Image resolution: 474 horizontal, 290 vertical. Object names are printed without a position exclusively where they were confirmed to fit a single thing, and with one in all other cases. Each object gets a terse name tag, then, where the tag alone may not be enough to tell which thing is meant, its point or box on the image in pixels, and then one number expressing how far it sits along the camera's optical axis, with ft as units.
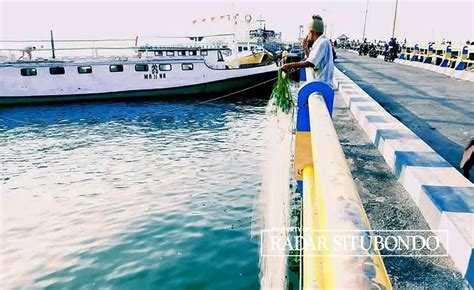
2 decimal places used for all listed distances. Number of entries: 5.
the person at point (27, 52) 83.35
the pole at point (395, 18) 107.37
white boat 79.82
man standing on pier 14.10
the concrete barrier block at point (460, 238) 6.44
